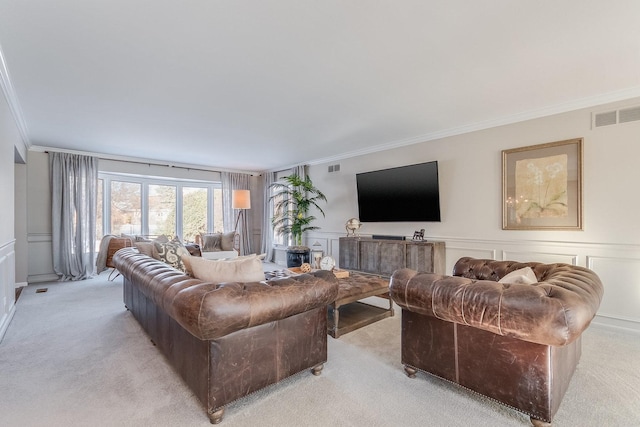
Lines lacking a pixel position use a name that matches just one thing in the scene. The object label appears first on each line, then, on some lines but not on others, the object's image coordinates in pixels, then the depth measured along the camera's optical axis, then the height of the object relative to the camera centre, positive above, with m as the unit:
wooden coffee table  2.79 -1.04
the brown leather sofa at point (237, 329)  1.57 -0.69
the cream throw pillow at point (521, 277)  1.79 -0.41
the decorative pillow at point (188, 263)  2.11 -0.34
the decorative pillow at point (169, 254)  3.32 -0.43
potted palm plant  6.01 +0.08
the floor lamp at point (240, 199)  6.66 +0.34
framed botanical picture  3.32 +0.28
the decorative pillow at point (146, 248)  3.55 -0.38
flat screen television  4.44 +0.30
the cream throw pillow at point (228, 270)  1.97 -0.37
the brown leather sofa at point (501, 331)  1.44 -0.67
